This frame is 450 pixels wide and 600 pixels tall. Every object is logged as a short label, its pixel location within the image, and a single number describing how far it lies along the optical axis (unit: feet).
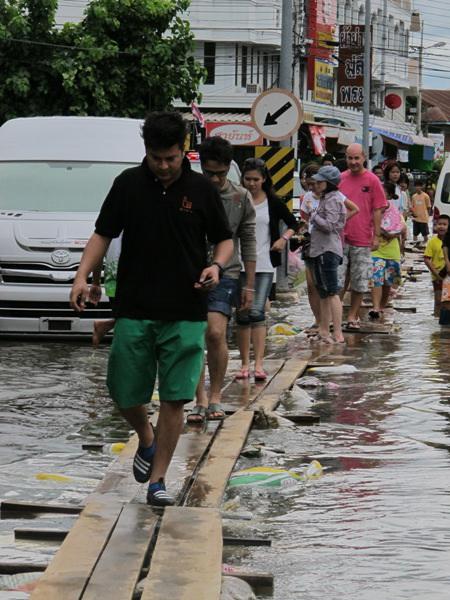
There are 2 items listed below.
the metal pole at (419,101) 300.24
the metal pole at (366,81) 163.94
